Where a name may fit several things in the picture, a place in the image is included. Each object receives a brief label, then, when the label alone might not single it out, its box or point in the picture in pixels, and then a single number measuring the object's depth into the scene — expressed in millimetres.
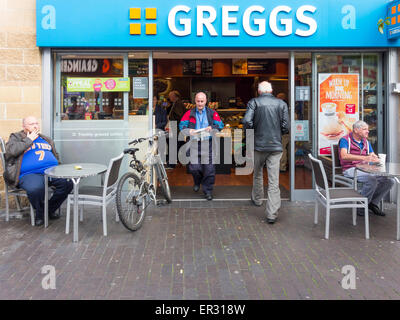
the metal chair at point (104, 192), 5273
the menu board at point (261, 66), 12898
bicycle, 5254
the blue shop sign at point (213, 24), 6777
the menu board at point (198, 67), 13211
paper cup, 5744
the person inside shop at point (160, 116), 9453
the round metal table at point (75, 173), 5176
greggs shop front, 6824
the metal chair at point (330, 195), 5248
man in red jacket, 7336
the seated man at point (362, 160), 6043
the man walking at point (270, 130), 5953
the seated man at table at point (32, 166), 5723
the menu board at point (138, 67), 7164
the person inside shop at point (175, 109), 11105
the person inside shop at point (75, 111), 7168
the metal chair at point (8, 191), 5898
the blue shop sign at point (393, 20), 6703
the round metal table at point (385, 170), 5145
